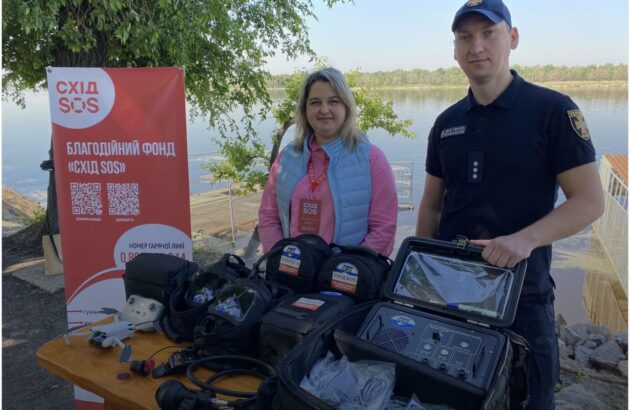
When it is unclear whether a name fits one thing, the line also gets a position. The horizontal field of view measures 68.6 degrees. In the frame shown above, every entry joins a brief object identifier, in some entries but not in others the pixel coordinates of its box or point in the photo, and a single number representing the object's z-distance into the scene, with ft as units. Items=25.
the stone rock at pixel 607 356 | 12.25
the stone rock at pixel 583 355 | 12.49
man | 4.91
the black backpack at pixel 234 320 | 4.66
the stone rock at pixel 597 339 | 13.66
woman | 7.26
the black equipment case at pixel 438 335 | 3.43
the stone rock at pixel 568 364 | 11.75
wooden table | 4.56
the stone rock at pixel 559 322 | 14.82
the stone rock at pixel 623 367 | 11.82
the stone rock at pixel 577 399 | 9.70
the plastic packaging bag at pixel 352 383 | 3.32
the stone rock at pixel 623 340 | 13.09
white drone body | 5.31
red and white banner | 9.53
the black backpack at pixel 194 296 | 5.32
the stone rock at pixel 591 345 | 13.36
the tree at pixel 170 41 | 15.10
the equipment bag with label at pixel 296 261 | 5.40
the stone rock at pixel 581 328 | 14.43
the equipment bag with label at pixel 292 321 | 4.34
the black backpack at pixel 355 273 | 5.05
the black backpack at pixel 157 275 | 5.83
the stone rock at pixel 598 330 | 14.35
